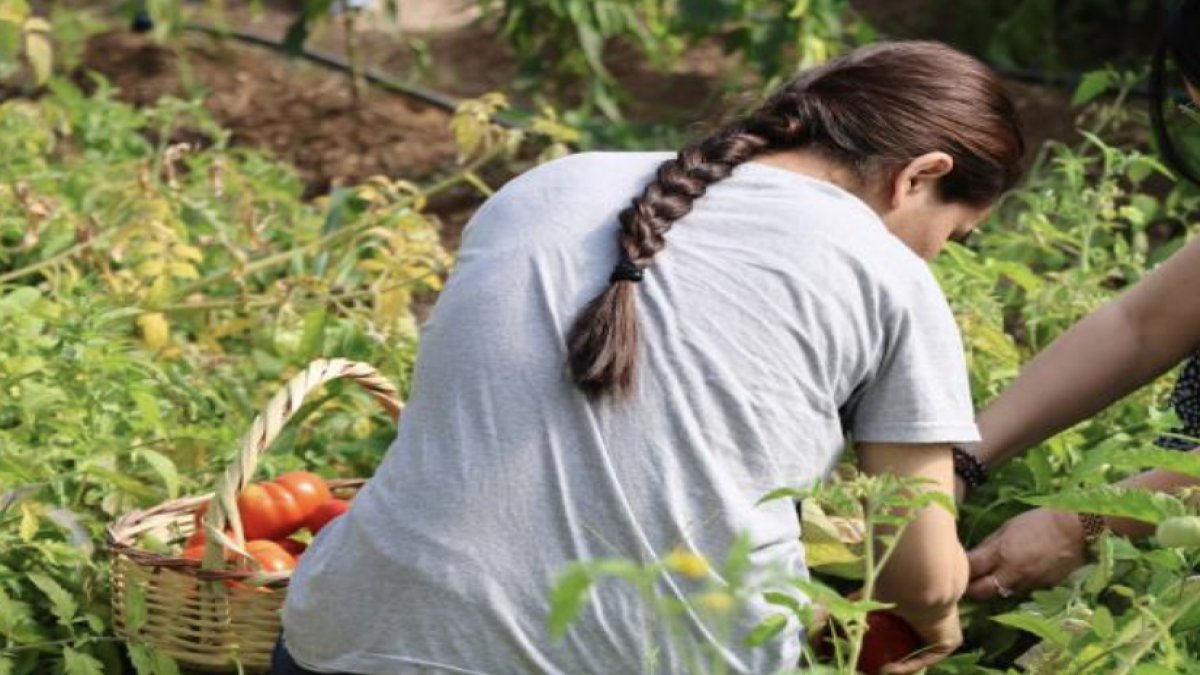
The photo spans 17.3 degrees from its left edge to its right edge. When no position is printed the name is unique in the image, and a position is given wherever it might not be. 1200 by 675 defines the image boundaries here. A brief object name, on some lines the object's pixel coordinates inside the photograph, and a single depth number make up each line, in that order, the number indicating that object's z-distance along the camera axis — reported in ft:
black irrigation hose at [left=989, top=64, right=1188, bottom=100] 36.12
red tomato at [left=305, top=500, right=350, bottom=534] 17.14
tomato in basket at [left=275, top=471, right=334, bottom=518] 17.05
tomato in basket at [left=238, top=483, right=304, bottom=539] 16.91
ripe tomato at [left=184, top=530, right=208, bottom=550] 17.01
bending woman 12.64
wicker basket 15.57
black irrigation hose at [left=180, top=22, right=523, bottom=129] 36.92
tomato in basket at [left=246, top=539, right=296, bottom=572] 16.45
